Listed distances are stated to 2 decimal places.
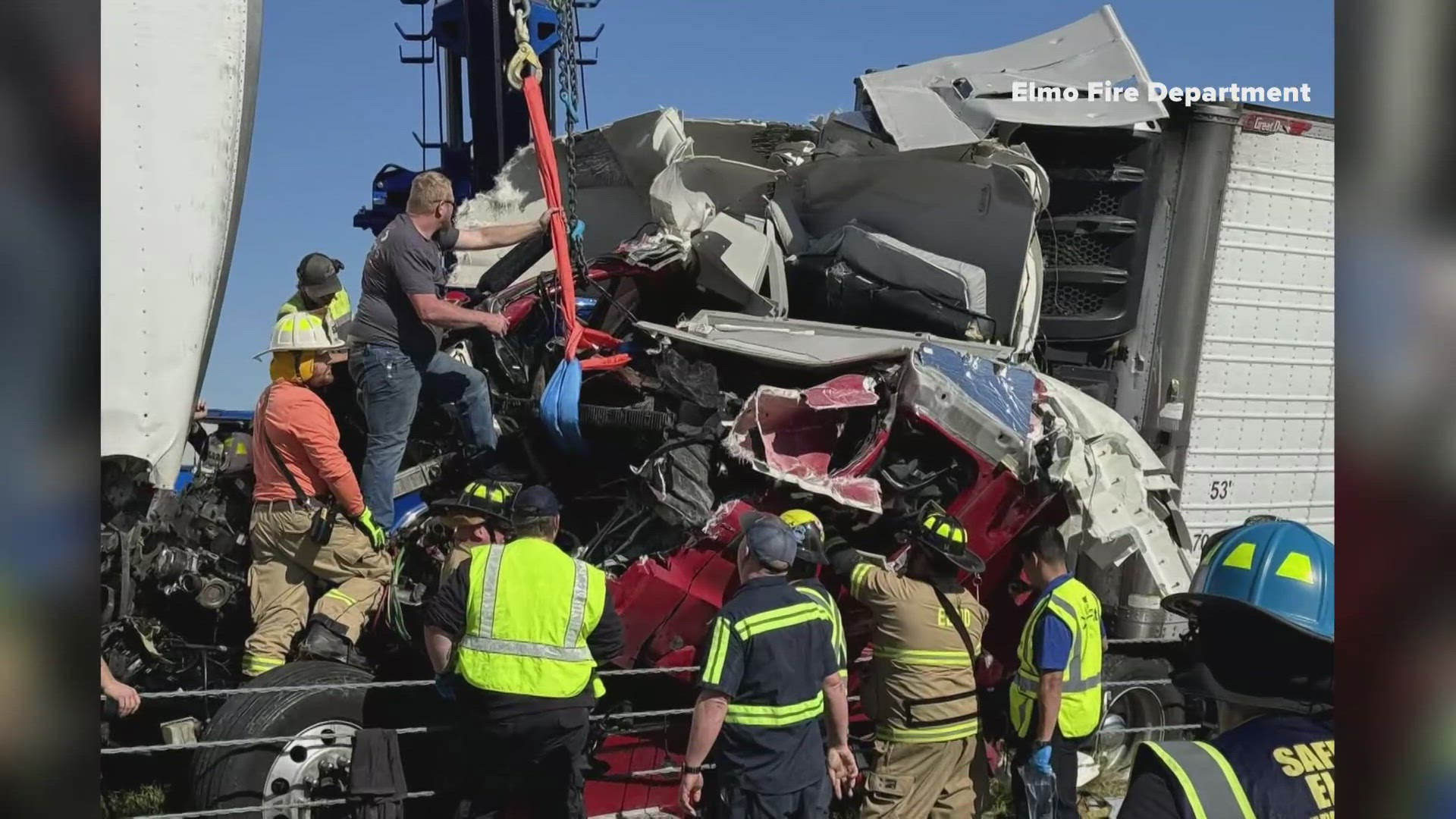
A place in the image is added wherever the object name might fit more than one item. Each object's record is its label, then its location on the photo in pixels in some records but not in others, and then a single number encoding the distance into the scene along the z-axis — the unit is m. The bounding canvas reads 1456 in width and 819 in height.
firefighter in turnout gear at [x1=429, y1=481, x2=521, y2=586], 4.32
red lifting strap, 4.99
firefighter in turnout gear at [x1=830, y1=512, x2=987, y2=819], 4.37
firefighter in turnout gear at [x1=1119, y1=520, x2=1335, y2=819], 1.79
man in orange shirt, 4.69
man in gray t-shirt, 4.84
